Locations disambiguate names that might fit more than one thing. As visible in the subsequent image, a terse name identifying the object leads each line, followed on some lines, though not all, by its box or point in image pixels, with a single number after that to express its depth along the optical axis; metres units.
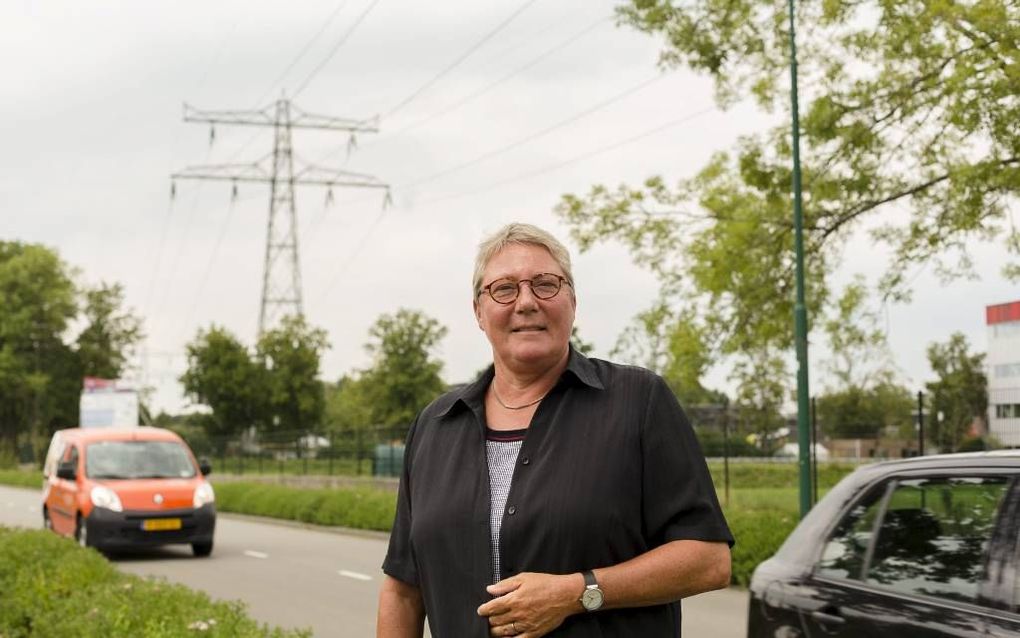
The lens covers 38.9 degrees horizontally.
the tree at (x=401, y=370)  55.91
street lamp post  18.95
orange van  18.24
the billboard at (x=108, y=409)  54.09
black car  4.41
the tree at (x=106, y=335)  91.56
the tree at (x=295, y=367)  62.12
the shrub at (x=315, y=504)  25.38
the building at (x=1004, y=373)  18.73
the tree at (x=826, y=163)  16.19
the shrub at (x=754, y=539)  15.22
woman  3.02
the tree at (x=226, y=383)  64.38
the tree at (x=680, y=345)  21.17
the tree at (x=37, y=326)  90.19
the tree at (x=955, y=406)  19.94
